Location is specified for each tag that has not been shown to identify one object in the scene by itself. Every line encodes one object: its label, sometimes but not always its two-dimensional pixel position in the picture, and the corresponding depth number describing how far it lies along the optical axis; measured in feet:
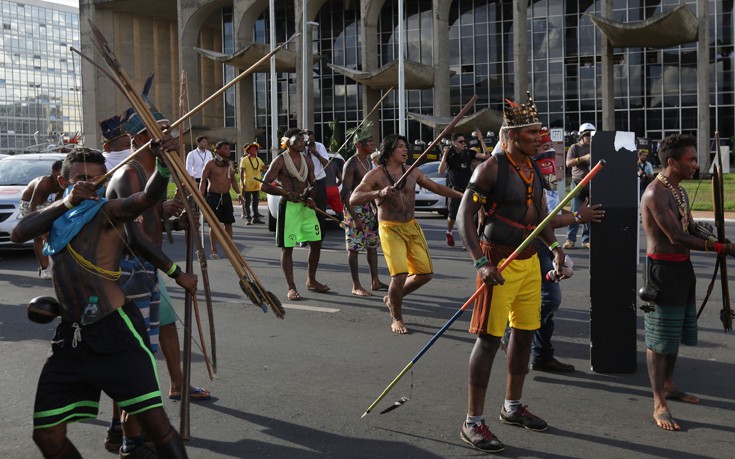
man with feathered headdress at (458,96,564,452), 16.17
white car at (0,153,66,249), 44.47
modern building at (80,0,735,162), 135.74
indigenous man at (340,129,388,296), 32.65
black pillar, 20.29
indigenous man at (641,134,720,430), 17.43
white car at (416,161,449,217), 65.41
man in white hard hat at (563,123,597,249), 43.04
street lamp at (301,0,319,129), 111.86
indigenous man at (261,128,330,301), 32.58
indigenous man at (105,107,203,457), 14.53
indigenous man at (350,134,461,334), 26.43
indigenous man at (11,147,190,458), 12.30
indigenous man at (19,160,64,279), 34.27
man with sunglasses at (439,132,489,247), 46.47
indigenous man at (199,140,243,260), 44.60
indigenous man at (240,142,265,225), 61.21
